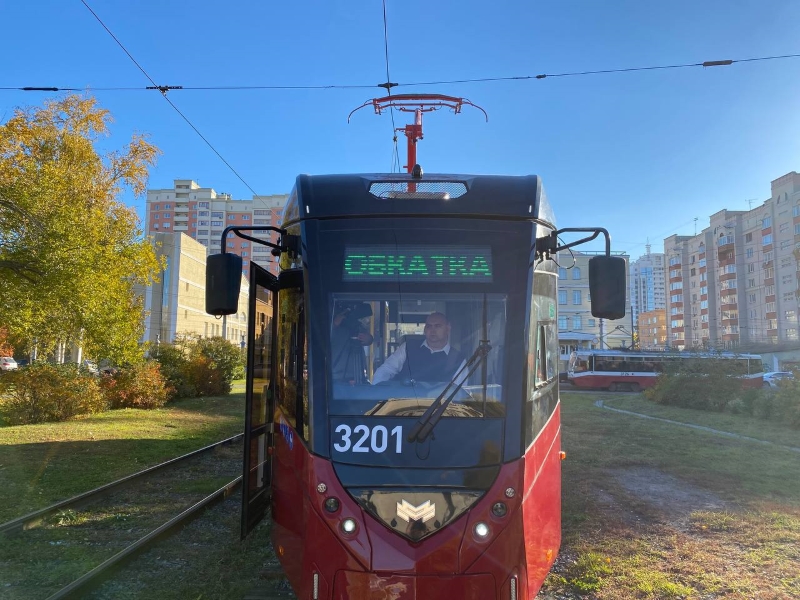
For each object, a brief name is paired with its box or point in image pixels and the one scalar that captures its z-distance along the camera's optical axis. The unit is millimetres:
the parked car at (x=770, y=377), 35188
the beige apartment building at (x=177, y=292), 68438
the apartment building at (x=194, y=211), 115700
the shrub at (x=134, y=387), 22406
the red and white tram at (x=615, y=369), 40875
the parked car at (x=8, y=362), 53597
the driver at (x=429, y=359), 3812
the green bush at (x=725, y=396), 17875
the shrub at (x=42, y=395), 17297
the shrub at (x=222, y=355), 31172
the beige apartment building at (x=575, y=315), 52375
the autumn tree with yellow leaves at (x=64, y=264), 16625
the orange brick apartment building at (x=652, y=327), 113812
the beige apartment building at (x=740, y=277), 66062
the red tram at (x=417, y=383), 3381
